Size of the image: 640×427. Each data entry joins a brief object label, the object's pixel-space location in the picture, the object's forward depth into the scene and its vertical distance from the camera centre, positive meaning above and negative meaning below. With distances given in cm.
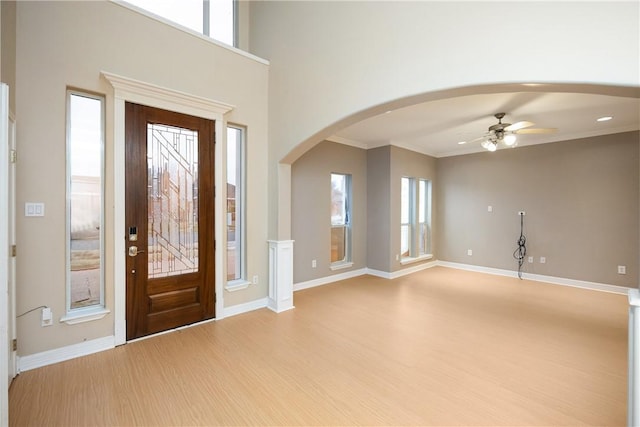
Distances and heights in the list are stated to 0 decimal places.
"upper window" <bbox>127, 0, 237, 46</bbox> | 337 +251
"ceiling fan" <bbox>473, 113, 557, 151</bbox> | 376 +111
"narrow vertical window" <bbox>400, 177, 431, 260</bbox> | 637 -13
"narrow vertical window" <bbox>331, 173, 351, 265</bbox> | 558 -12
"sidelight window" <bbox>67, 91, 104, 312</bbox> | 264 +11
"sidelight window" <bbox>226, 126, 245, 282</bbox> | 365 +9
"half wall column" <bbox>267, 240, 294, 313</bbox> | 379 -85
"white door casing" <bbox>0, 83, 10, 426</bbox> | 143 -16
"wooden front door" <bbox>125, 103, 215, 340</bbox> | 288 -8
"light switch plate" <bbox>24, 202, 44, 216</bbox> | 238 +2
